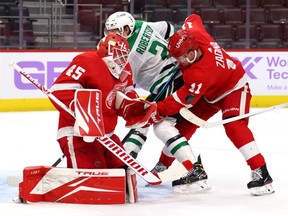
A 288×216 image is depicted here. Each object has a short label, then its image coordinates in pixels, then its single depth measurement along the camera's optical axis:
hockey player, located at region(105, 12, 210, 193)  8.65
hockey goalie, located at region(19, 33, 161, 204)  7.53
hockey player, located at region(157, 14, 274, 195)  8.11
